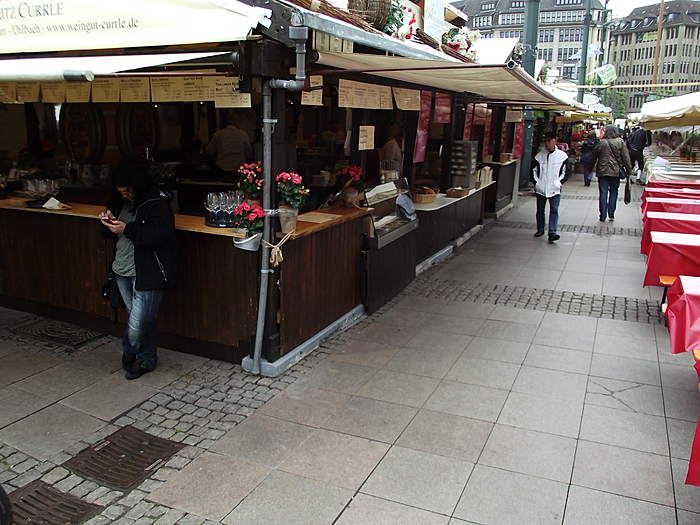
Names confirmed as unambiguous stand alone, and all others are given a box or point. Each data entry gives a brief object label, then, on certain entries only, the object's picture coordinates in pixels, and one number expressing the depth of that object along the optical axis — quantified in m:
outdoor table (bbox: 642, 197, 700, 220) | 7.91
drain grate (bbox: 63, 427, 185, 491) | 3.34
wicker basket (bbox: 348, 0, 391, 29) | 4.99
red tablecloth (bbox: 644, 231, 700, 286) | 5.48
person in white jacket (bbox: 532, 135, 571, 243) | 9.94
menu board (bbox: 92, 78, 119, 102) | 5.02
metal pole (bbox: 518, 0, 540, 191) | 12.55
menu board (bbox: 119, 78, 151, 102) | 4.84
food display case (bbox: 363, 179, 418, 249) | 6.11
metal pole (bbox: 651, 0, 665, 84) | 34.22
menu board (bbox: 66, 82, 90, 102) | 5.27
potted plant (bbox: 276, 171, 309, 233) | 4.39
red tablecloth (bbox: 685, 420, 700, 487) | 2.76
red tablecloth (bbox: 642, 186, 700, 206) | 8.70
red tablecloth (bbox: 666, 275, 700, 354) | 3.74
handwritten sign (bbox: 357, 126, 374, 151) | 6.36
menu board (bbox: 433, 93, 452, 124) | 8.69
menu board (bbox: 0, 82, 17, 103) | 5.55
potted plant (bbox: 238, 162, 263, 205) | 4.45
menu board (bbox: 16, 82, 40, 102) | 5.54
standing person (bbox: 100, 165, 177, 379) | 4.16
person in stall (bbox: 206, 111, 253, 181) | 7.55
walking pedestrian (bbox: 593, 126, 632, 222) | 11.64
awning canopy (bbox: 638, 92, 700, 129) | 9.58
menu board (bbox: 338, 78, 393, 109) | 5.34
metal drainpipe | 3.75
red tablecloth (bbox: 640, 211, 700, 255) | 6.74
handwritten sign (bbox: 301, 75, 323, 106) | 4.81
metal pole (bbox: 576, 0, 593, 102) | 21.35
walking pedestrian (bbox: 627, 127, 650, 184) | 19.80
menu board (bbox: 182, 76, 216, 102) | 4.51
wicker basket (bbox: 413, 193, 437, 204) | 8.20
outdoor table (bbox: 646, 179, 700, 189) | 10.38
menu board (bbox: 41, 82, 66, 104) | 5.42
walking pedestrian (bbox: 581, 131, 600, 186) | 20.19
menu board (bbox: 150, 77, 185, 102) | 4.67
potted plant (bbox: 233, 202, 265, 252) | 4.32
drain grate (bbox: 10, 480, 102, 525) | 2.97
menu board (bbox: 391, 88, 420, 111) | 6.73
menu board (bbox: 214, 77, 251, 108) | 4.26
